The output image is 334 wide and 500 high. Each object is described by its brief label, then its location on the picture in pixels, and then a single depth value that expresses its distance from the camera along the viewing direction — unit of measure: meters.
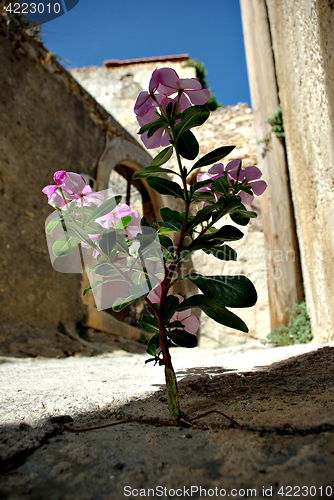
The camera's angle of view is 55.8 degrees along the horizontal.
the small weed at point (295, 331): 2.84
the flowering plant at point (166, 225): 0.78
